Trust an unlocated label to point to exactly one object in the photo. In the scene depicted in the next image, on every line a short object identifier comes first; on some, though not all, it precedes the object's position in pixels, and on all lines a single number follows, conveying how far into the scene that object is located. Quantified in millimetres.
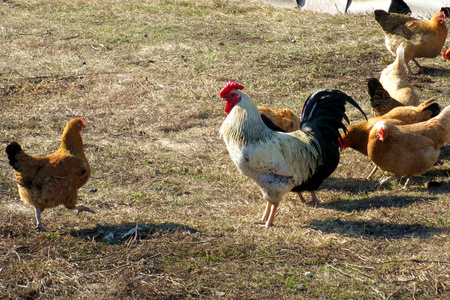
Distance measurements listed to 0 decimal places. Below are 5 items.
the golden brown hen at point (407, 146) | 11547
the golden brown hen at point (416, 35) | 18156
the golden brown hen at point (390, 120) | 12391
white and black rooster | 10242
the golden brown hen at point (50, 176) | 9773
